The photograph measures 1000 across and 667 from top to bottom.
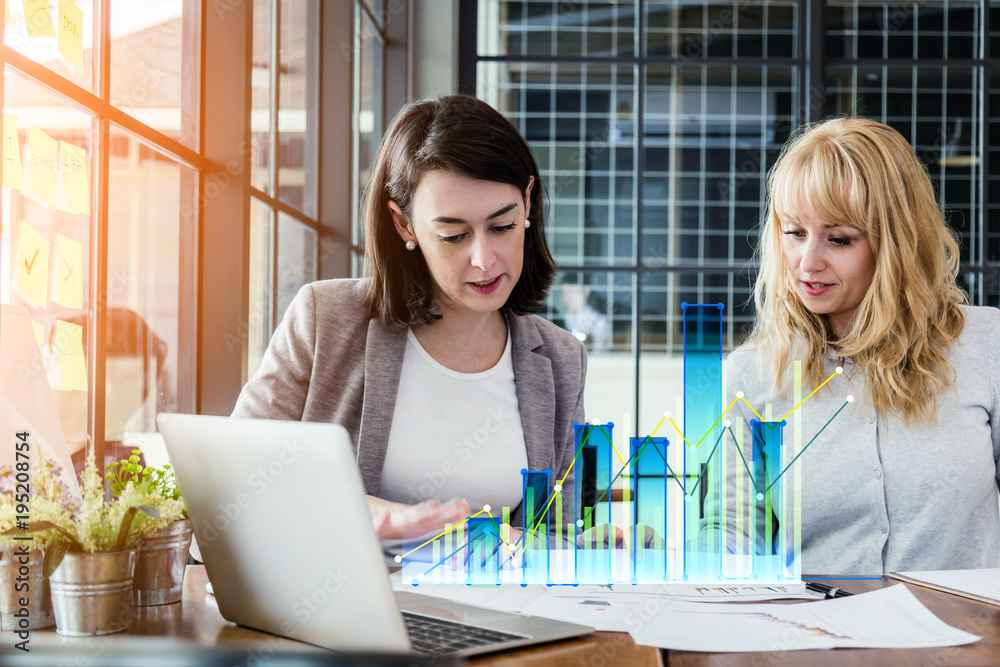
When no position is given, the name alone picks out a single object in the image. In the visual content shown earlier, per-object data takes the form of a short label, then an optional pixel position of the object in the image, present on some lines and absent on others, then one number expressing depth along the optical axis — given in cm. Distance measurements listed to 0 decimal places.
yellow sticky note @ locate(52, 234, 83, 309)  134
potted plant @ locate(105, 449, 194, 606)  101
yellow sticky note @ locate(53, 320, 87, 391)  134
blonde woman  152
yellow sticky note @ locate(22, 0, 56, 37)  122
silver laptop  76
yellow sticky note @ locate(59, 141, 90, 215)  136
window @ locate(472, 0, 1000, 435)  387
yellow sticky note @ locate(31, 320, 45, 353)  125
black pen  110
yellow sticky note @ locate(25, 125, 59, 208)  125
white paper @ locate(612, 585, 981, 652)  90
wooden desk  84
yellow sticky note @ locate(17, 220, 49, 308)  121
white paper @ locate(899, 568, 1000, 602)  112
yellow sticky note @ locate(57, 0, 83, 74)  132
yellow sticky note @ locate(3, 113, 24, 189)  116
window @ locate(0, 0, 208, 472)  123
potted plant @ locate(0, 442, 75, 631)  89
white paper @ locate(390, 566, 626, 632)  98
